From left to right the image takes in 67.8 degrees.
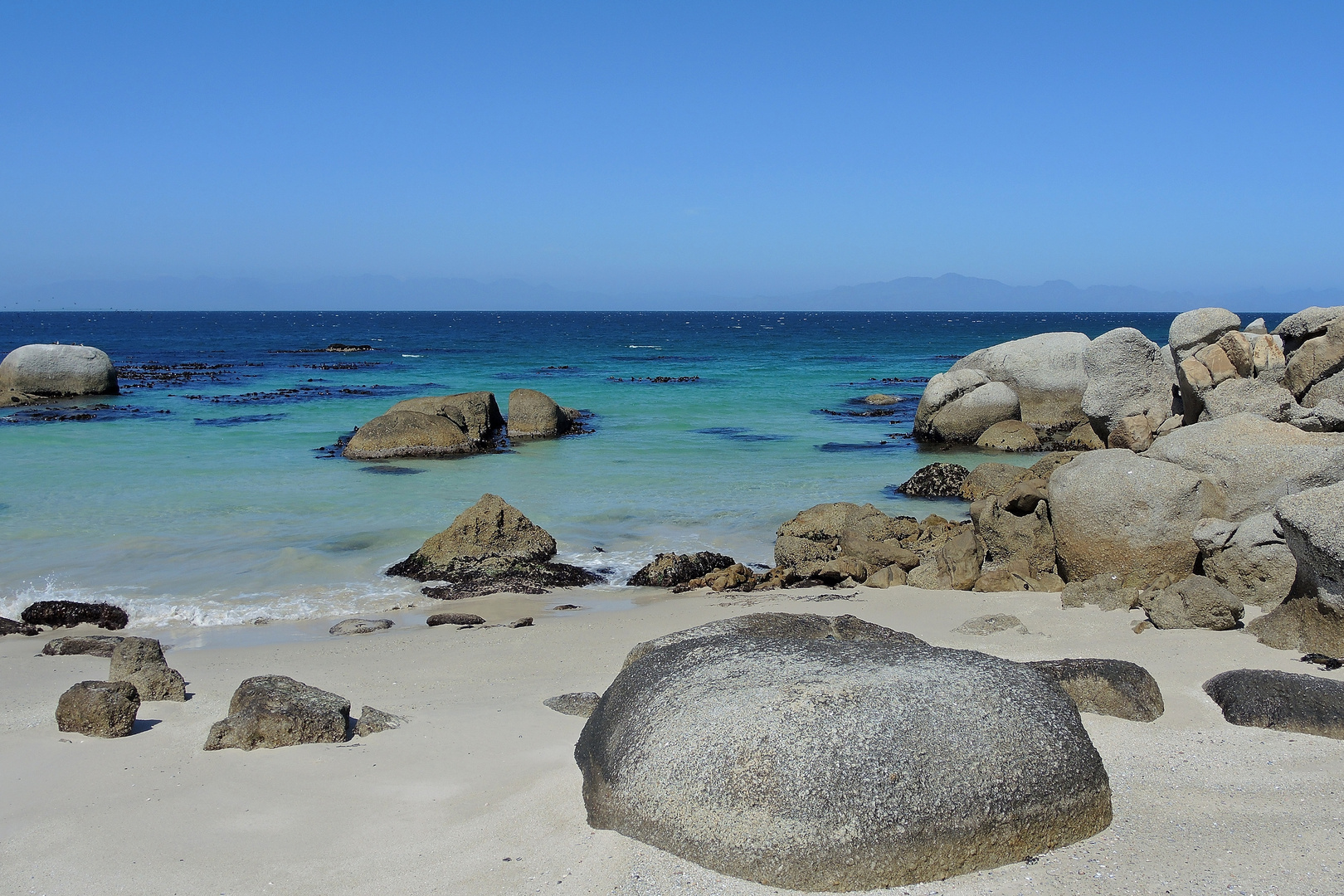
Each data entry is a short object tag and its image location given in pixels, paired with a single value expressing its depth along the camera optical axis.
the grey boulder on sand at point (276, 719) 4.76
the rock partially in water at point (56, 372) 28.86
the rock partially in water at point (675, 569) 9.60
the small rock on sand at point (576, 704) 5.41
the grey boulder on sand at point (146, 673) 5.62
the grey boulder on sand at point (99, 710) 4.91
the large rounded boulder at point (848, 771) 3.37
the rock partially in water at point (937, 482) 13.83
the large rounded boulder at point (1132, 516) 7.66
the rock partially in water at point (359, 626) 8.04
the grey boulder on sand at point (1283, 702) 4.66
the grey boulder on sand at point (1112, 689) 4.91
